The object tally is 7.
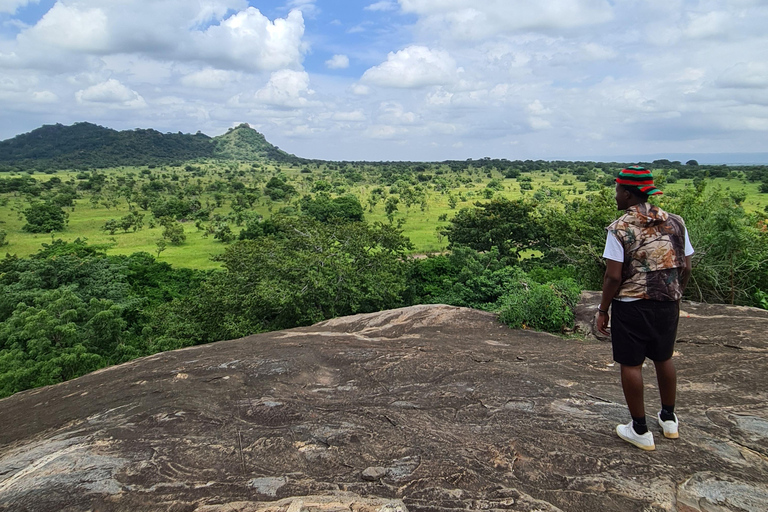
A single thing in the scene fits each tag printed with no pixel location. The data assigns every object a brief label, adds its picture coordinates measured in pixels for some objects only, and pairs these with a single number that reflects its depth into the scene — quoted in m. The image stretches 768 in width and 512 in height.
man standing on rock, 3.69
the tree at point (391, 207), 51.81
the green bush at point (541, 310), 8.60
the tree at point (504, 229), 29.20
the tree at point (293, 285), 15.16
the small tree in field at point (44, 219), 47.38
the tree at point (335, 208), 49.75
